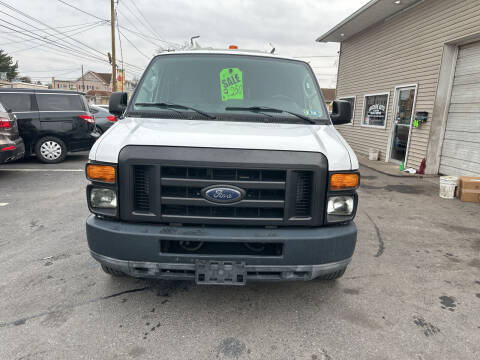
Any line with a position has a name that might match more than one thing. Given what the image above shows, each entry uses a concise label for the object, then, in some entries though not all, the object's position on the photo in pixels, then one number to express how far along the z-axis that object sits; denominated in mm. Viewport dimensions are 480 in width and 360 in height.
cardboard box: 6145
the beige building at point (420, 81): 7570
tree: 57438
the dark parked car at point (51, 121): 8312
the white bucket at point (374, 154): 11367
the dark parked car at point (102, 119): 12136
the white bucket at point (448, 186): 6375
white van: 2180
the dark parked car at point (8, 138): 6332
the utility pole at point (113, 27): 22422
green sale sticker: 3074
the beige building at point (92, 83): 84125
